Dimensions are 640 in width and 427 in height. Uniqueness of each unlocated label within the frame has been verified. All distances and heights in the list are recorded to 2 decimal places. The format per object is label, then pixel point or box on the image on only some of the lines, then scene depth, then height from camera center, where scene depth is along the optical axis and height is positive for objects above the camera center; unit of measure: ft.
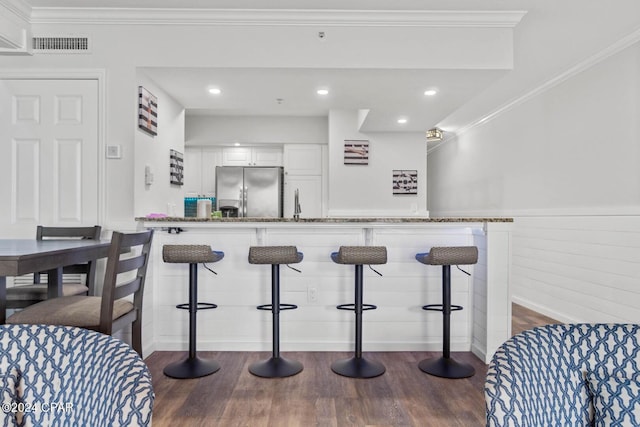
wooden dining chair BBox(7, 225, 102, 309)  7.74 -1.58
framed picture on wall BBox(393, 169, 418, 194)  18.61 +1.39
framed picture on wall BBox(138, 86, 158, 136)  10.25 +2.67
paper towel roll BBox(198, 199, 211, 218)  11.08 +0.07
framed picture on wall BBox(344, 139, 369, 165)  18.37 +2.77
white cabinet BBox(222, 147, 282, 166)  20.76 +2.88
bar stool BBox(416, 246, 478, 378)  8.66 -2.06
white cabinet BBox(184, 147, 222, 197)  20.51 +2.11
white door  10.03 +1.46
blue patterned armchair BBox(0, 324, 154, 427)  3.07 -1.34
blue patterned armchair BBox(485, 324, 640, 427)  3.04 -1.36
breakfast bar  10.21 -2.08
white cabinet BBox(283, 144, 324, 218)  20.21 +1.84
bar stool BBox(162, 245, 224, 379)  8.52 -2.10
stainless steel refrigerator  19.83 +0.94
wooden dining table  5.31 -0.71
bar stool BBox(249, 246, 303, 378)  8.61 -2.16
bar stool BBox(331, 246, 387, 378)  8.67 -2.16
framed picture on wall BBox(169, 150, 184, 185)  12.57 +1.41
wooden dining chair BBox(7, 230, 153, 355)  6.15 -1.58
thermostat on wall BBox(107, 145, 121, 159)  9.97 +1.49
